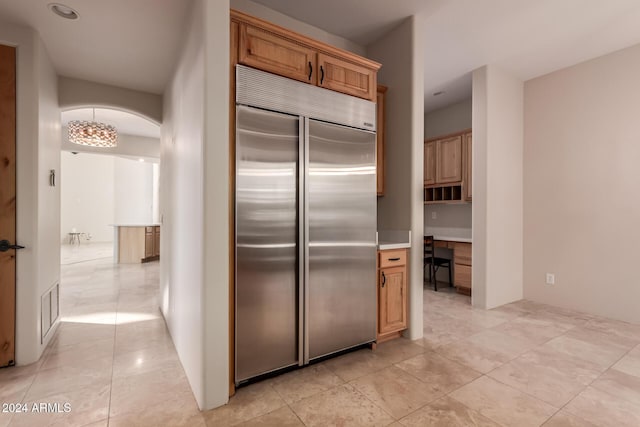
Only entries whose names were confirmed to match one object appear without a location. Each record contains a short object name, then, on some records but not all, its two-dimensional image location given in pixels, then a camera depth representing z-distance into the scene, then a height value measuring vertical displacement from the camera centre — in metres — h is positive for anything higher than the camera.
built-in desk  4.46 -0.71
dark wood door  2.39 +0.12
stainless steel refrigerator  2.03 -0.07
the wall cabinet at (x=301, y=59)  2.06 +1.19
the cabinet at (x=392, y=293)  2.75 -0.73
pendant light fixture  4.88 +1.31
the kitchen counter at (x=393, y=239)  2.77 -0.25
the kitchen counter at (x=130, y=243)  7.45 -0.71
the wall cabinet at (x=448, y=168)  4.67 +0.74
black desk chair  4.69 -0.73
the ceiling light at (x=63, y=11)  2.21 +1.51
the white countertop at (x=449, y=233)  4.86 -0.33
